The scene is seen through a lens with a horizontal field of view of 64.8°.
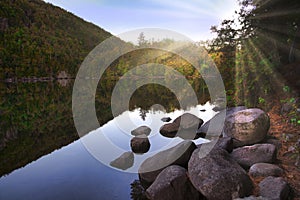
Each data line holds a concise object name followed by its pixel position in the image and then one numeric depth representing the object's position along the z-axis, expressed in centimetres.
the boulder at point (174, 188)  475
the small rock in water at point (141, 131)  1004
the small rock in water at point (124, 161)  720
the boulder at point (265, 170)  486
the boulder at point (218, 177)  421
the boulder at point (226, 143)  612
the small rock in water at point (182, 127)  996
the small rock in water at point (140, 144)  832
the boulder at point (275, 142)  630
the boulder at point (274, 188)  402
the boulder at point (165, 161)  574
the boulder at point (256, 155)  538
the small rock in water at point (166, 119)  1331
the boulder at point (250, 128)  659
